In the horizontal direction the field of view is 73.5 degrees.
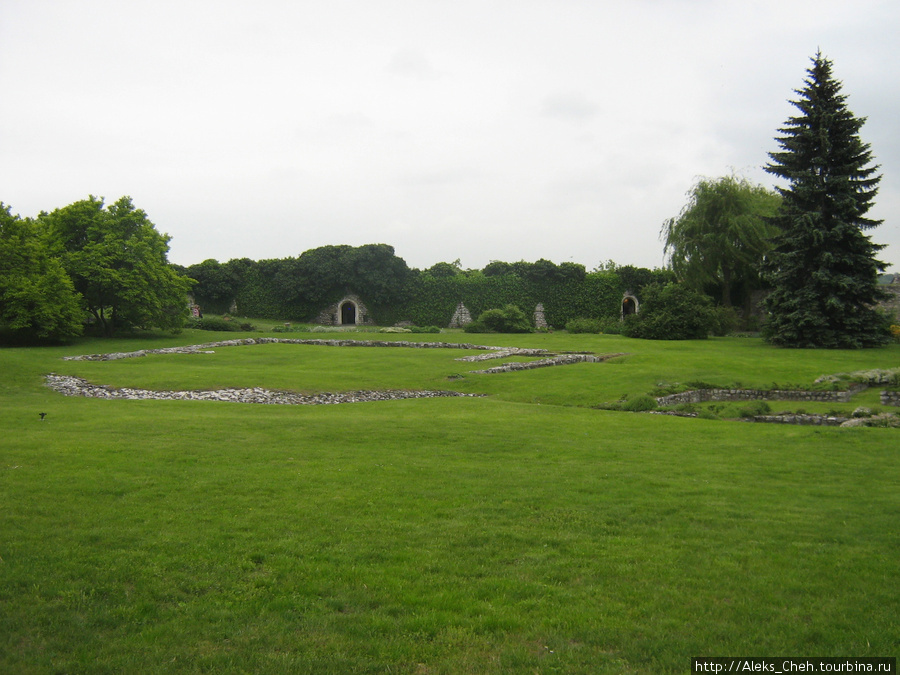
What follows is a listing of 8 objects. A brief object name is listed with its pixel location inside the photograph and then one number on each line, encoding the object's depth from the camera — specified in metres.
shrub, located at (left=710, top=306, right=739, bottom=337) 35.50
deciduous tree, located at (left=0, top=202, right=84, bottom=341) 27.59
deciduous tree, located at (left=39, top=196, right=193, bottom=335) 32.25
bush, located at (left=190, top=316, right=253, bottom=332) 41.50
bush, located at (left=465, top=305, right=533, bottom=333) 41.62
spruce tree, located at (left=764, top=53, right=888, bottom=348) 29.31
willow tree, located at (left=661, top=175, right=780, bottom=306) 39.09
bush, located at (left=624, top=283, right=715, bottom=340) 34.50
